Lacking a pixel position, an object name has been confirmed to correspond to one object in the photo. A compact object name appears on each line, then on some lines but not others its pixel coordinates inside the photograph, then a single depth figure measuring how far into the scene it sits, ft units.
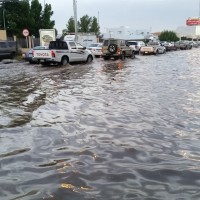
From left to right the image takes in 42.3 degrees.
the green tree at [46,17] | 124.20
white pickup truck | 58.94
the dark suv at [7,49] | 76.62
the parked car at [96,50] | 86.56
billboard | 386.60
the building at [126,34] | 222.13
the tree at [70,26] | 168.16
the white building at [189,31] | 344.84
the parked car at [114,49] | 74.85
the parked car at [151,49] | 99.92
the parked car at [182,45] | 151.31
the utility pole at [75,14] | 98.99
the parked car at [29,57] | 69.27
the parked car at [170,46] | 137.14
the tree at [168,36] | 268.15
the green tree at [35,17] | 121.36
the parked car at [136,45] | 105.64
